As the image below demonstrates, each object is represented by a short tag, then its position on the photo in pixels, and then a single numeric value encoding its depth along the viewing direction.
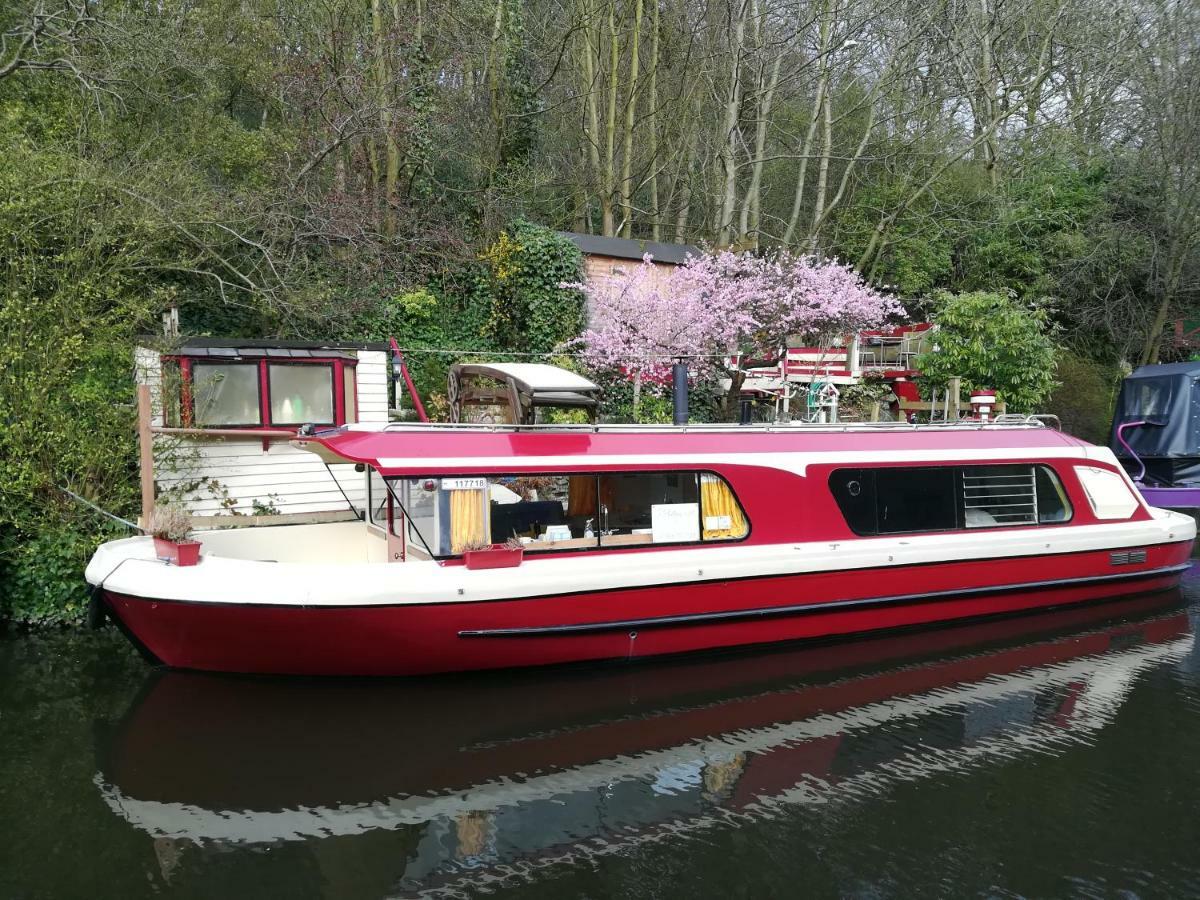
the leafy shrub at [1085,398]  19.88
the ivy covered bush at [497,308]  16.36
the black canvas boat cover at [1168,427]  13.95
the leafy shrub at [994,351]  15.81
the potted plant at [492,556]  6.58
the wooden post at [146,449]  8.04
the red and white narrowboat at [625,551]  6.38
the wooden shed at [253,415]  9.28
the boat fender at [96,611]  6.50
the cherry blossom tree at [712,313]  16.27
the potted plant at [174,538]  6.41
